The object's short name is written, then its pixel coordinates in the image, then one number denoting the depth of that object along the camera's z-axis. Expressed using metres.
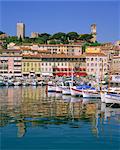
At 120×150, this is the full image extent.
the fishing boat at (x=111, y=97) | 21.52
